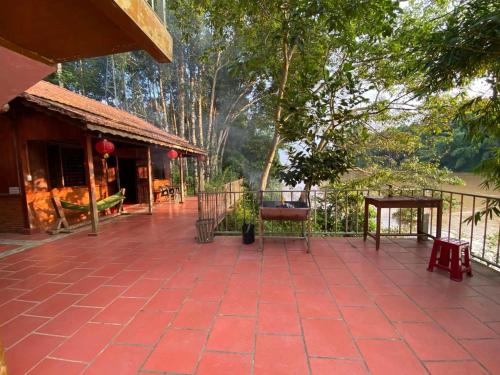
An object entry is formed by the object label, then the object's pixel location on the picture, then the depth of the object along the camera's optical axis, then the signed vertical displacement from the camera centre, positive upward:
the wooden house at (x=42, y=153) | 5.00 +0.41
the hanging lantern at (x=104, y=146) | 5.54 +0.52
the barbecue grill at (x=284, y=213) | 3.87 -0.71
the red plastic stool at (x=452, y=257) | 2.91 -1.11
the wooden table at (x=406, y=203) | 3.72 -0.57
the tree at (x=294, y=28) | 3.29 +2.36
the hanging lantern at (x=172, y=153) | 8.80 +0.55
